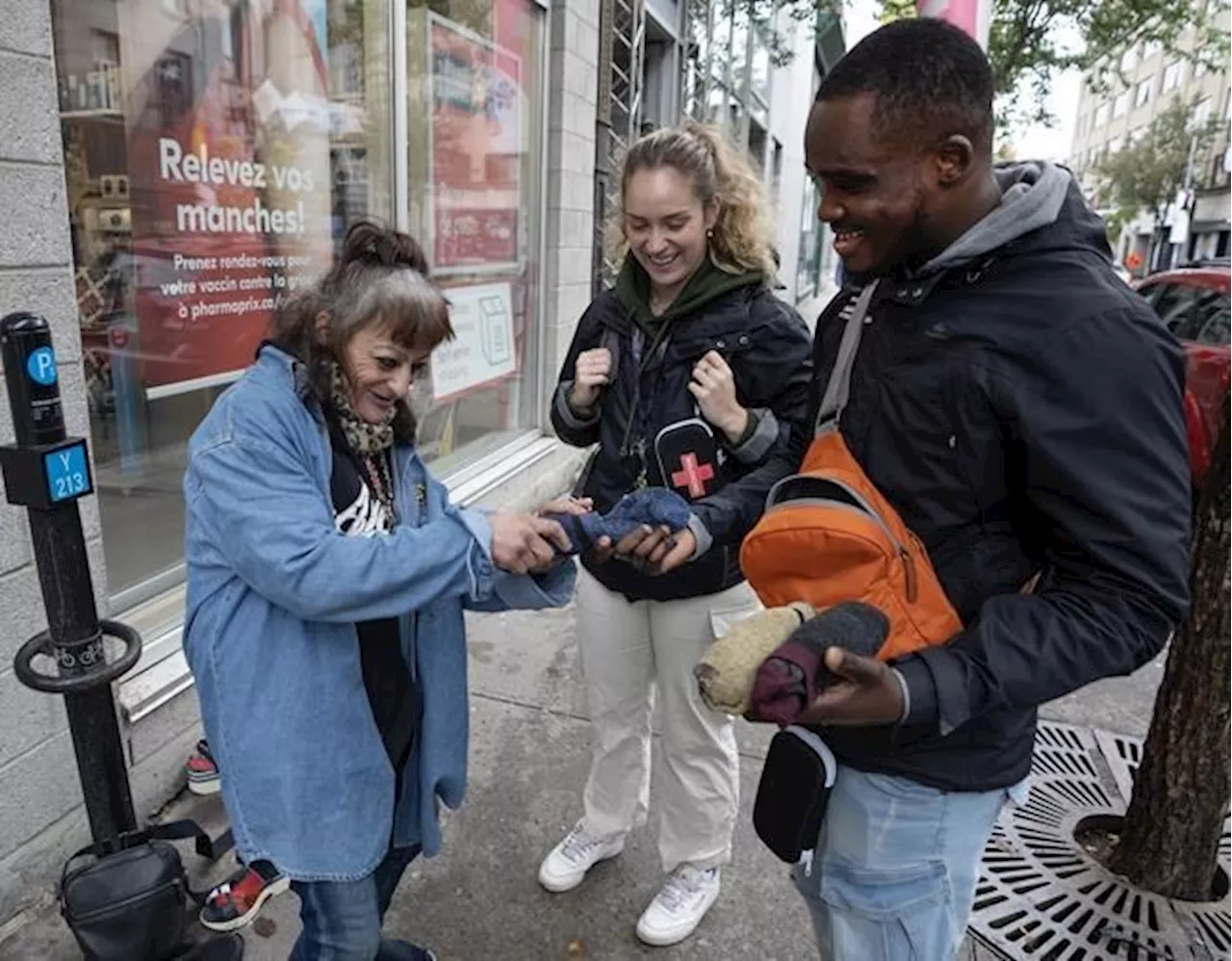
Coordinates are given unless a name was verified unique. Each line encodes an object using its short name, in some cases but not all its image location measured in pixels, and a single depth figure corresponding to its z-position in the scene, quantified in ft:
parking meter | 5.32
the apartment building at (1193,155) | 124.67
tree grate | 8.20
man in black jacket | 3.85
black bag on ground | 6.03
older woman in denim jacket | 4.89
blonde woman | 7.19
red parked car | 18.39
